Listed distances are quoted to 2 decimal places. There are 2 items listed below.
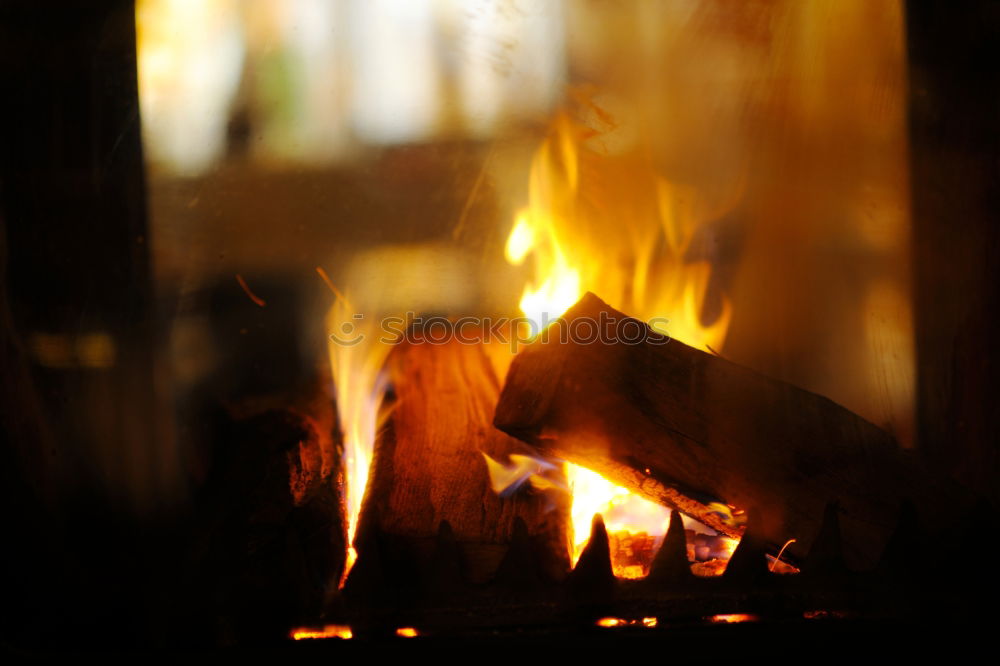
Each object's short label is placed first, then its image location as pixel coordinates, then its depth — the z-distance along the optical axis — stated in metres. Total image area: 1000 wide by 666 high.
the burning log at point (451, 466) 1.36
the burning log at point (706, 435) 1.35
